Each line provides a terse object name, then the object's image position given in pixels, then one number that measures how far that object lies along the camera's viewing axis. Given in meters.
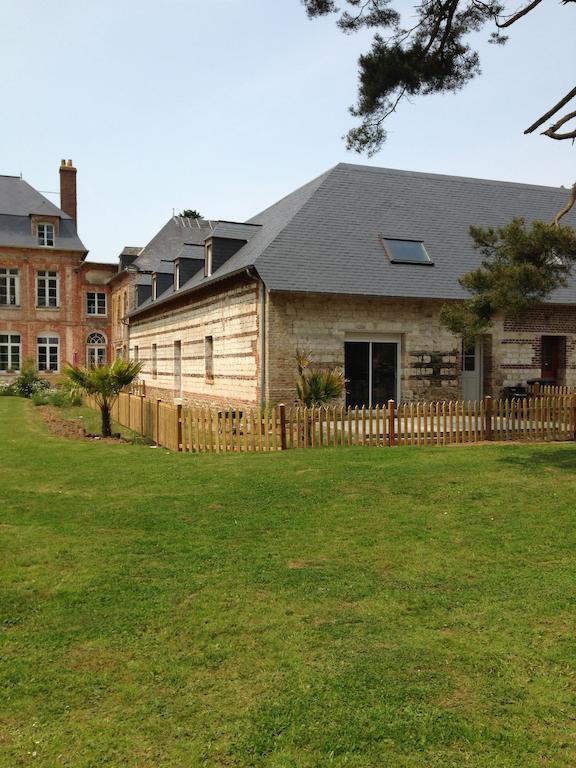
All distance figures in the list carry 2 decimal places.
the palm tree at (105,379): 14.41
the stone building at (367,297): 16.78
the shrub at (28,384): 32.91
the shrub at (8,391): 33.53
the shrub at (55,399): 25.50
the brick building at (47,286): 39.22
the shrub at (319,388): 15.02
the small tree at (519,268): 10.62
